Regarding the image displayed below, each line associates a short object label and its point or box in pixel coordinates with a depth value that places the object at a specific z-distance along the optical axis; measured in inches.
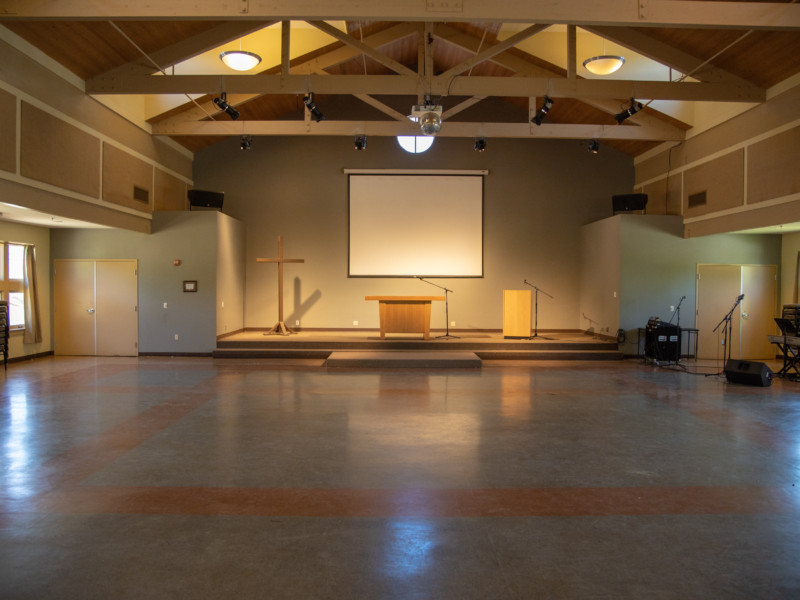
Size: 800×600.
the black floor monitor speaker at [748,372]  300.4
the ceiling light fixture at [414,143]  484.9
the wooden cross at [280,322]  441.5
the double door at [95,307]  414.3
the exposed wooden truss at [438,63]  234.2
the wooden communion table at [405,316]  423.5
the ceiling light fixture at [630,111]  315.4
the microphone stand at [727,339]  409.7
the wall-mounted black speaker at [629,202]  443.2
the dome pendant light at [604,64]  315.3
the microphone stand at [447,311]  482.0
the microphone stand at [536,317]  484.3
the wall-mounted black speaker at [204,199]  434.0
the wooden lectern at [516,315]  431.5
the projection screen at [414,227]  487.5
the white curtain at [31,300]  378.9
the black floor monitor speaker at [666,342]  386.6
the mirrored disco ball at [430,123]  280.8
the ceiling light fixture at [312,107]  313.6
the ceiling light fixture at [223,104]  312.5
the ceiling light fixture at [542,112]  317.1
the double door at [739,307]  413.4
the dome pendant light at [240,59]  322.7
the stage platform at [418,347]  407.5
